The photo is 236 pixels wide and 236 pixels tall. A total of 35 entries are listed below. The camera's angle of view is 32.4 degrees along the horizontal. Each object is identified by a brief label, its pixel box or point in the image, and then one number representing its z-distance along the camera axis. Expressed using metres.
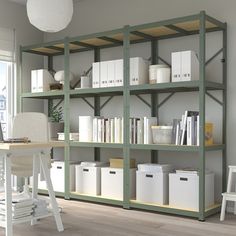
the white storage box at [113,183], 4.42
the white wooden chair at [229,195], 3.77
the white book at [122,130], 4.44
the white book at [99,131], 4.64
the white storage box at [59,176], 4.88
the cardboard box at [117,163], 4.53
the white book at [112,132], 4.53
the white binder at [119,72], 4.45
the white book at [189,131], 3.93
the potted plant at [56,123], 5.25
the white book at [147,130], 4.26
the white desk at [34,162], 3.05
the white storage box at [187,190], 3.91
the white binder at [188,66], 3.95
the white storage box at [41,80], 5.25
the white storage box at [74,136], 4.91
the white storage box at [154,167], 4.18
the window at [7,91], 5.52
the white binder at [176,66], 4.02
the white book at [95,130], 4.68
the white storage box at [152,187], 4.13
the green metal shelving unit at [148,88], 3.80
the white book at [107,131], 4.57
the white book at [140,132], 4.30
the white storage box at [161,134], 4.14
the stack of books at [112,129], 4.29
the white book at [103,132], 4.62
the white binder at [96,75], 4.66
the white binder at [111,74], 4.52
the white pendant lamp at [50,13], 3.04
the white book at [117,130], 4.48
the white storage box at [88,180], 4.64
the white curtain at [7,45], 5.38
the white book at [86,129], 4.77
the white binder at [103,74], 4.59
